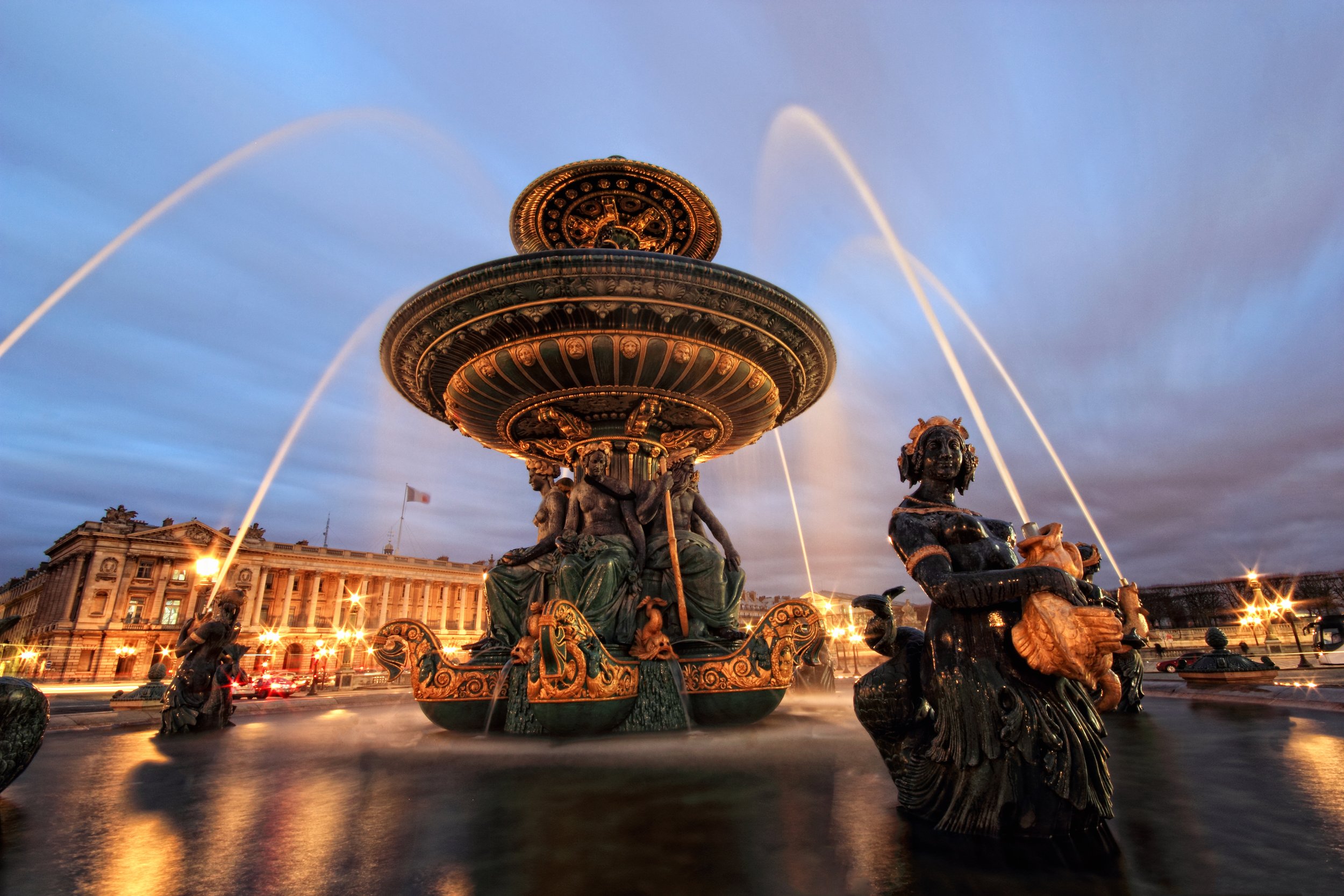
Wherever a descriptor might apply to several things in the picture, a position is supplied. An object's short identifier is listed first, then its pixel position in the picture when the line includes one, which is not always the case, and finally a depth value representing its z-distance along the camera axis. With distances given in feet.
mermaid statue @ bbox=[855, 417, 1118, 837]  9.04
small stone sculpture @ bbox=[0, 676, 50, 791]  11.46
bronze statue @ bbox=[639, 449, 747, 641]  24.95
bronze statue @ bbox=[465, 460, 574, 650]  25.08
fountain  21.85
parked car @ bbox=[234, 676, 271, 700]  71.51
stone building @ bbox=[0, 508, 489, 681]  208.13
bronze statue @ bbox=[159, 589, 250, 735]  24.79
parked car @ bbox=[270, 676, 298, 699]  77.46
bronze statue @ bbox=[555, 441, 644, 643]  23.09
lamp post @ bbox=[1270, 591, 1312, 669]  83.05
